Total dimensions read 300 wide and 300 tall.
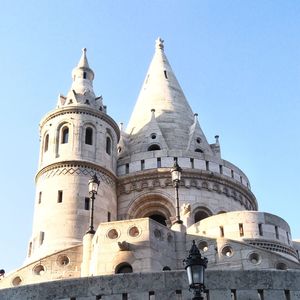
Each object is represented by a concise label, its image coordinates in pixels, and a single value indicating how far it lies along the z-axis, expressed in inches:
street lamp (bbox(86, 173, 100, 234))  896.5
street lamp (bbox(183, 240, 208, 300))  382.3
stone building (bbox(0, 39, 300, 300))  554.3
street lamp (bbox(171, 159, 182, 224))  896.3
